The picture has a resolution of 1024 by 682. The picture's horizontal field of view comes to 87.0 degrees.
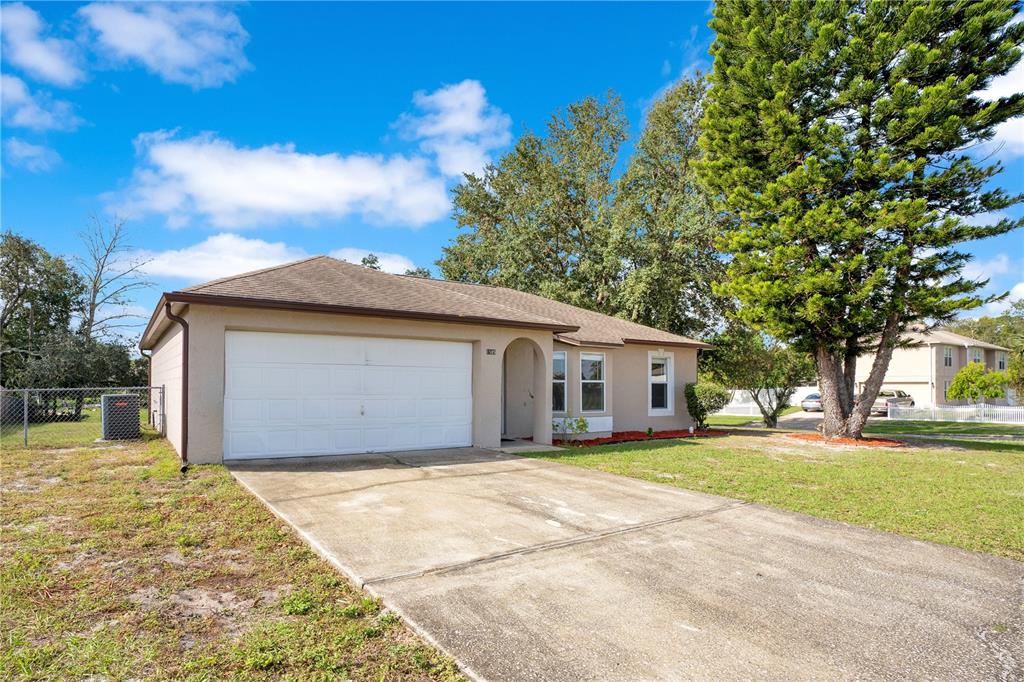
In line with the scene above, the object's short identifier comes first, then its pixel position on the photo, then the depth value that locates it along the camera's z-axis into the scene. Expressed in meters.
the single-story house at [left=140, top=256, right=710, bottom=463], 8.85
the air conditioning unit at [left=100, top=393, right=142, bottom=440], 12.65
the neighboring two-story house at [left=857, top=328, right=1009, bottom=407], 36.28
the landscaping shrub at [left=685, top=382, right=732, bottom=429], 16.64
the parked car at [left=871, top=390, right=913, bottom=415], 31.67
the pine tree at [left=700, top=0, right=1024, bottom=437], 12.96
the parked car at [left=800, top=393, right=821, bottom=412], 33.69
